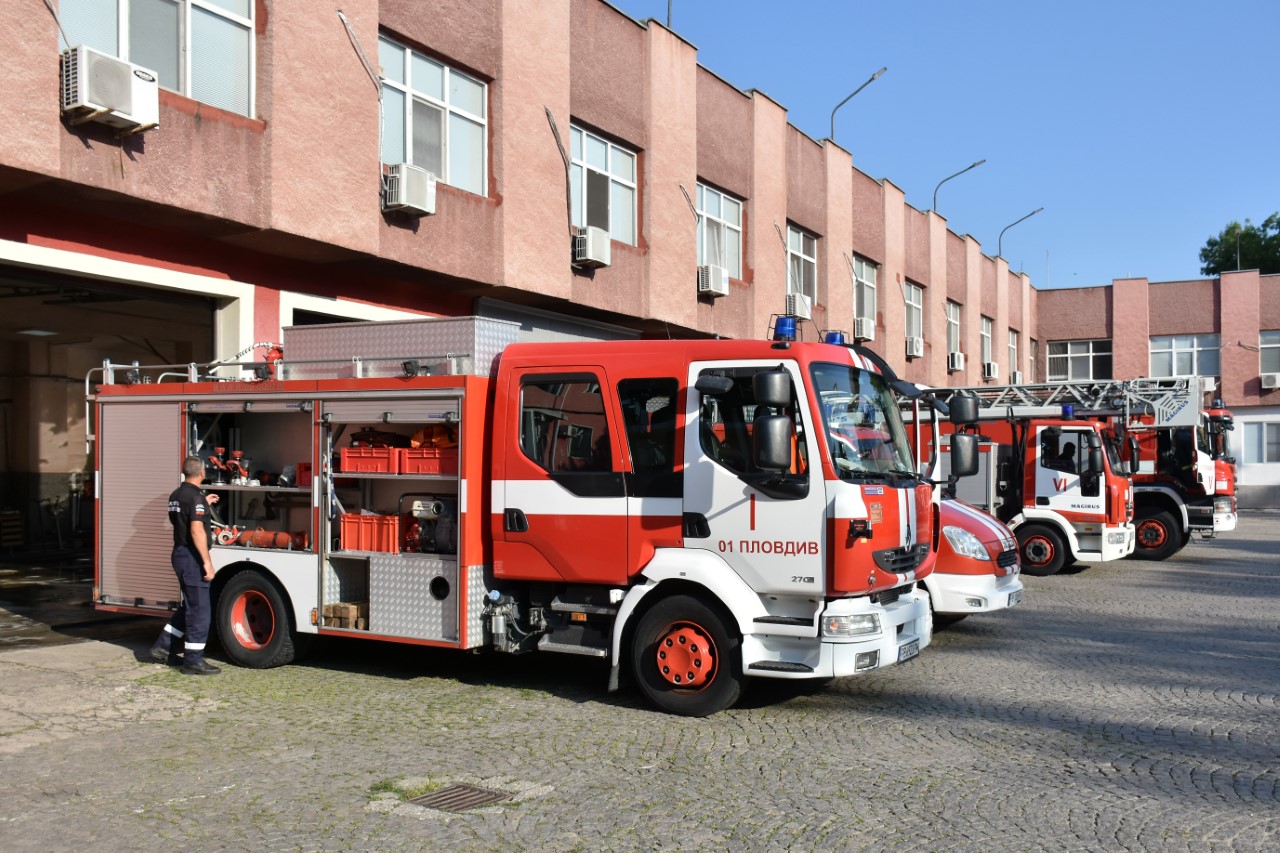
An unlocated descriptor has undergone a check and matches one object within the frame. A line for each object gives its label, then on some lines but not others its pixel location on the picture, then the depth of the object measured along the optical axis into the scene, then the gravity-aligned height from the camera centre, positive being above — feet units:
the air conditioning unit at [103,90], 34.40 +10.72
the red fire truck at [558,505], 25.22 -1.59
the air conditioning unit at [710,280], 68.18 +9.40
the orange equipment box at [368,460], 29.73 -0.50
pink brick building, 38.04 +10.66
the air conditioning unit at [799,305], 79.10 +9.18
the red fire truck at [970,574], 35.17 -4.25
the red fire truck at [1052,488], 54.85 -2.55
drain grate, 19.29 -6.14
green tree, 209.46 +34.97
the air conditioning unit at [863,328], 91.45 +8.66
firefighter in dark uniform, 30.48 -3.23
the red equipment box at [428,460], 28.94 -0.50
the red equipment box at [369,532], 29.66 -2.39
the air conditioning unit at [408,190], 45.88 +10.08
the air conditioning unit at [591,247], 56.80 +9.53
